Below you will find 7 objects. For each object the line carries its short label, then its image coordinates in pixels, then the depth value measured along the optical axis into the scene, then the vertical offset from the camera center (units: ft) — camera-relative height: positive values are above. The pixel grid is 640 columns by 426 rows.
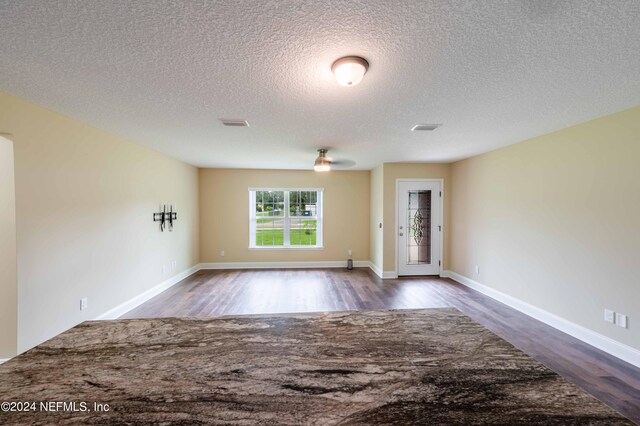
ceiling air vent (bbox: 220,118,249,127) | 9.56 +3.33
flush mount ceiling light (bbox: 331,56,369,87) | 5.69 +3.17
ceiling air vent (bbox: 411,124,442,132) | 10.11 +3.36
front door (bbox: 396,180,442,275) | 18.25 -1.08
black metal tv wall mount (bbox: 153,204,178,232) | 14.98 -0.37
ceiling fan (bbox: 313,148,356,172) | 12.69 +2.40
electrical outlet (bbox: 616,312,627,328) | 8.46 -3.52
